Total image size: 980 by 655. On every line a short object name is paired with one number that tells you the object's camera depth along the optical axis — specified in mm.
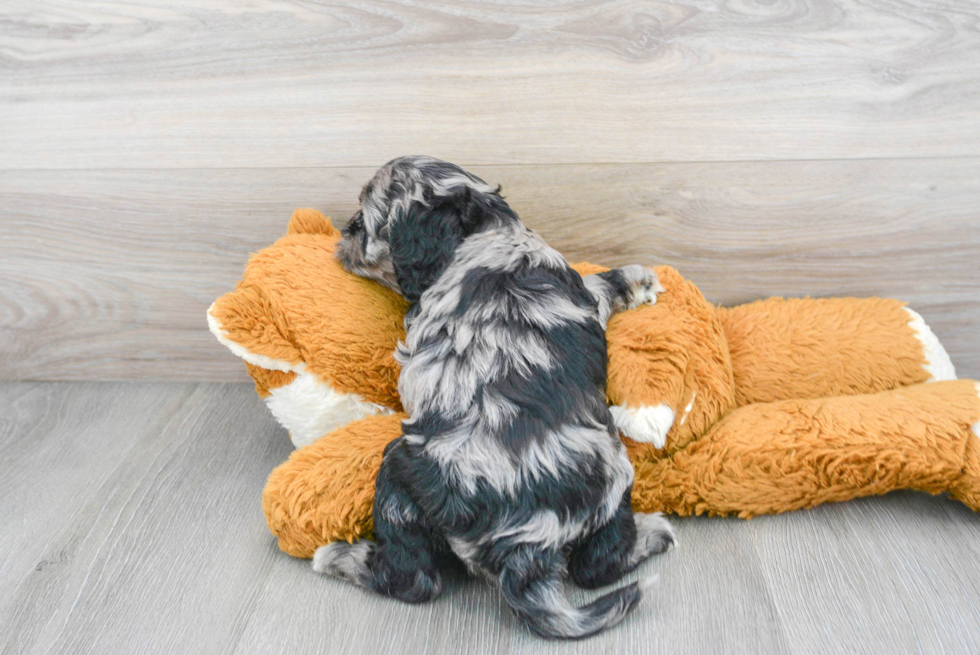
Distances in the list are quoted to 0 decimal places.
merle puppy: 910
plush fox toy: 995
